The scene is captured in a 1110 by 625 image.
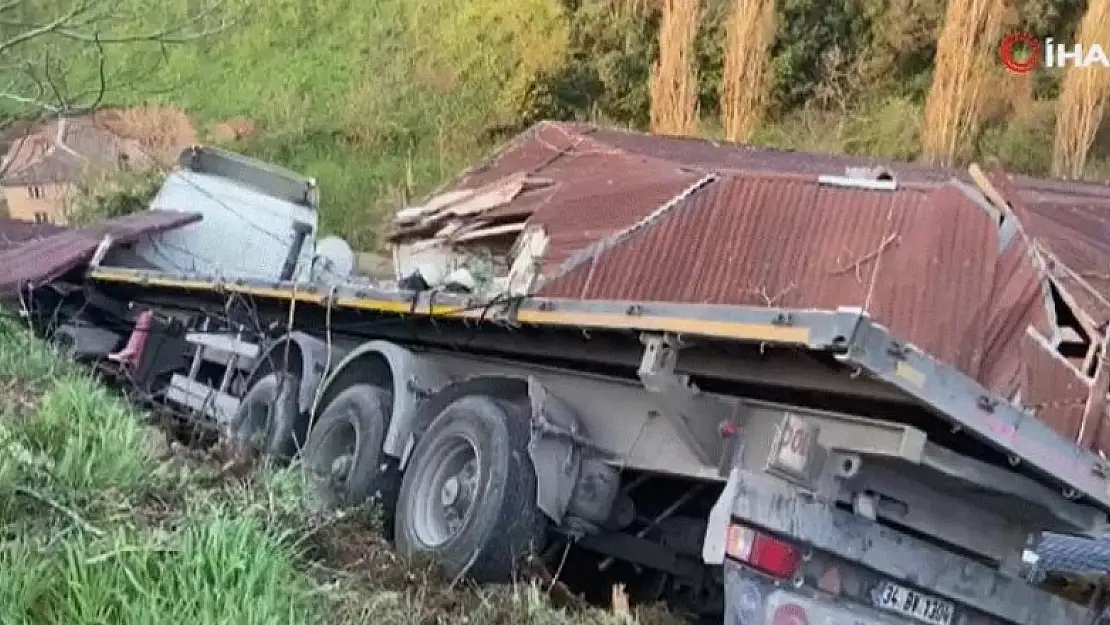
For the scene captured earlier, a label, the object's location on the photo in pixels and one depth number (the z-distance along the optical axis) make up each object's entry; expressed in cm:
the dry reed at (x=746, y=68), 1798
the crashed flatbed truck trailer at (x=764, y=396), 486
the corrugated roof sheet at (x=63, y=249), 1145
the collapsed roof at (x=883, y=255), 500
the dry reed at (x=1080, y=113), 1570
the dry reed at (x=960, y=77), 1639
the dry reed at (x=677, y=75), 1780
